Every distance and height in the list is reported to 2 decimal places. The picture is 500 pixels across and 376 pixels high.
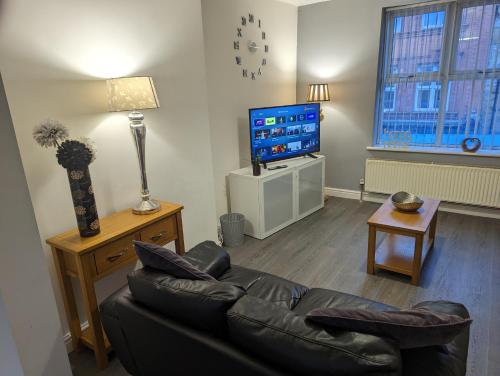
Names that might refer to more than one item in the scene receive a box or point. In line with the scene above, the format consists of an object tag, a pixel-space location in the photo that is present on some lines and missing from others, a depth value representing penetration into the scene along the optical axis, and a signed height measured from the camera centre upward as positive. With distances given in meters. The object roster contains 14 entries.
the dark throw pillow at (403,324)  1.09 -0.74
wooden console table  1.88 -0.86
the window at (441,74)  3.72 +0.13
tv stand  3.60 -1.08
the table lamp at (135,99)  2.10 +0.01
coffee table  2.71 -1.27
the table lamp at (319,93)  4.55 -0.02
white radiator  3.87 -1.11
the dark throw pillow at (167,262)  1.54 -0.72
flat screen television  3.74 -0.43
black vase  1.88 -0.53
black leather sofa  1.06 -0.86
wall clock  3.73 +0.52
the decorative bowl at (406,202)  2.96 -0.97
